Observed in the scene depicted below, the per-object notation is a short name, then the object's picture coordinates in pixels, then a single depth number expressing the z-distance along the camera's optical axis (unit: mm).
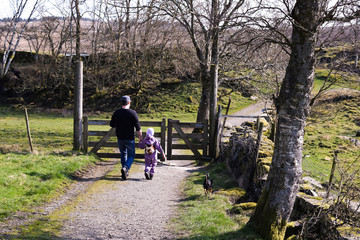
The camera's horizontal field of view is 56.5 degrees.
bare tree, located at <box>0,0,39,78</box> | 33188
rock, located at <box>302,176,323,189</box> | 8491
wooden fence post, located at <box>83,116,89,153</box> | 11758
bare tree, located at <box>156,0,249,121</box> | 15547
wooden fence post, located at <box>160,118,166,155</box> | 12003
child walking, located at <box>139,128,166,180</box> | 9461
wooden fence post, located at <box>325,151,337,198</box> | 6461
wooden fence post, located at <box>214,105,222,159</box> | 12453
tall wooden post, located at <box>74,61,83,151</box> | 11617
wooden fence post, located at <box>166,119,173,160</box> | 12453
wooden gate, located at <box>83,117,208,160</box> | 11797
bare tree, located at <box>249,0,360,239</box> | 5211
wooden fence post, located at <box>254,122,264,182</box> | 8672
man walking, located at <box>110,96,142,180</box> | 9180
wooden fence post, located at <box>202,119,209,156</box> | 12734
